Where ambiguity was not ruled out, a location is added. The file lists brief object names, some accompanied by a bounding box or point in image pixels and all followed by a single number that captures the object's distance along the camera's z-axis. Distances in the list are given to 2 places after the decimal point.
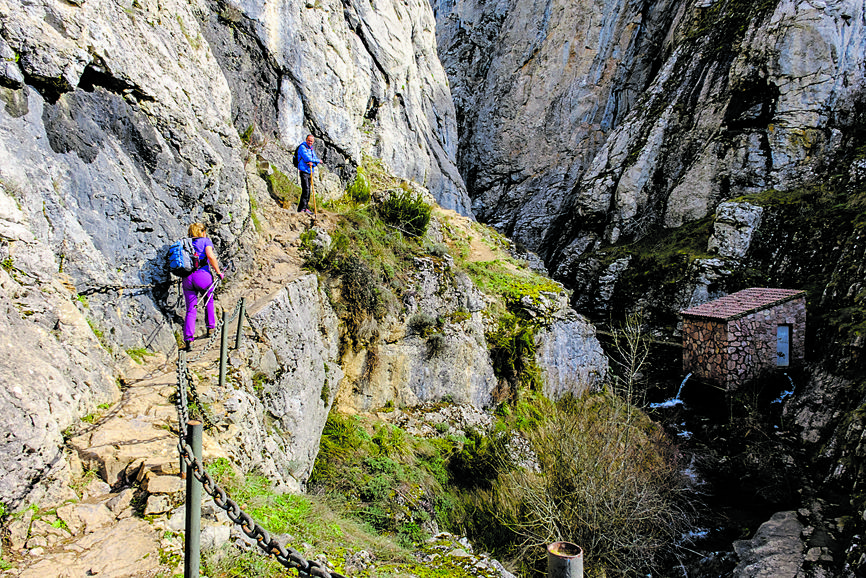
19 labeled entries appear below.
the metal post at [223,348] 5.31
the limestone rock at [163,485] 3.68
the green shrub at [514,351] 12.05
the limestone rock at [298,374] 6.62
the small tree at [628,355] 14.64
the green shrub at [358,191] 12.63
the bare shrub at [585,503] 8.76
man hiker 9.92
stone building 14.23
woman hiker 6.21
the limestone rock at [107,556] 2.97
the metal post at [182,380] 3.86
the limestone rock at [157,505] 3.53
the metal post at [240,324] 6.09
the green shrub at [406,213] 12.12
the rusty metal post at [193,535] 2.63
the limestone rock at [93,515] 3.39
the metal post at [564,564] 2.51
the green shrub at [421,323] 10.73
